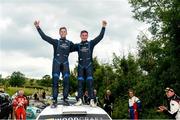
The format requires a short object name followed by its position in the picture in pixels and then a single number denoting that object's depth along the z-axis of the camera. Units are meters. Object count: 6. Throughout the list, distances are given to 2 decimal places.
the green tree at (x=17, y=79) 108.43
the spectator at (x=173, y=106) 8.52
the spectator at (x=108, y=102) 14.40
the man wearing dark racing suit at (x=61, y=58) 8.08
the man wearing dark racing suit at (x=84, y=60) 8.21
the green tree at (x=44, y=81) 95.25
